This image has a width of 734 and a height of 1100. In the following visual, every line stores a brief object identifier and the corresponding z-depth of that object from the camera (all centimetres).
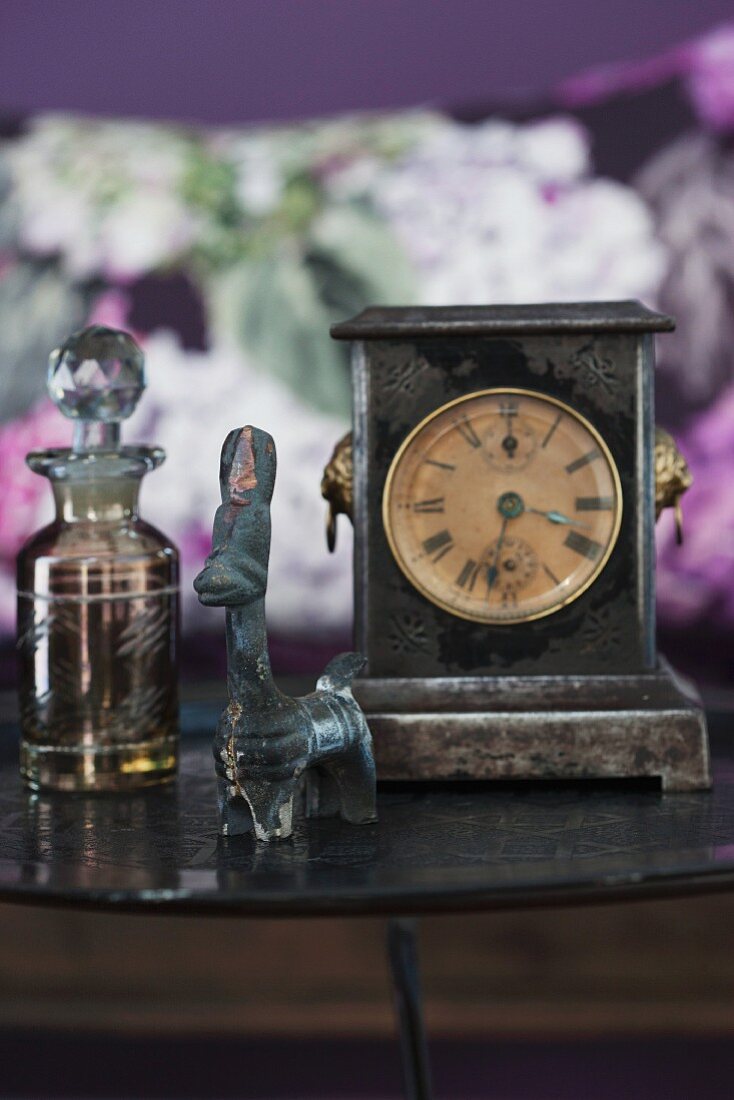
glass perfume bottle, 122
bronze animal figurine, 102
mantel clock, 120
